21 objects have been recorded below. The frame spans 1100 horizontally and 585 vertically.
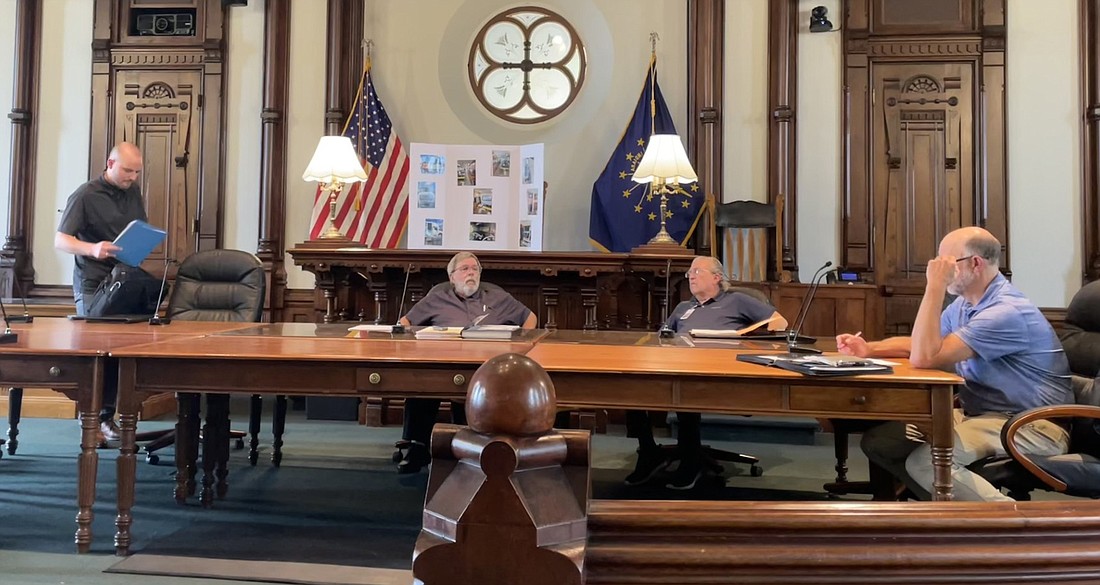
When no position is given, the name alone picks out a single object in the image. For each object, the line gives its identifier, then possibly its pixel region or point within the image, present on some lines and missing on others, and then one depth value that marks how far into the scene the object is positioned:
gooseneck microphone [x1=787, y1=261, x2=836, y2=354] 2.48
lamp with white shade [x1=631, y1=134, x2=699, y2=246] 4.58
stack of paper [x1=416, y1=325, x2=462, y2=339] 2.89
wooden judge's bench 4.59
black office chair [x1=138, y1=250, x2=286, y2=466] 3.64
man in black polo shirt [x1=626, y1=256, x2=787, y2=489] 3.27
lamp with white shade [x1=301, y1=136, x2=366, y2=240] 4.68
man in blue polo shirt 2.15
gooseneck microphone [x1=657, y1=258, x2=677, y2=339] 3.18
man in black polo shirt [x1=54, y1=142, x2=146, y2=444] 3.74
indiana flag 5.53
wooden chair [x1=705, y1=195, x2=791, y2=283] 5.38
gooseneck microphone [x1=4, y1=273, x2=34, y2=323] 3.28
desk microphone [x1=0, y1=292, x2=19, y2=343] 2.45
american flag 5.61
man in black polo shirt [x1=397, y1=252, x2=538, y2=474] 3.62
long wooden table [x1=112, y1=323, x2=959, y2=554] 2.02
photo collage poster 5.47
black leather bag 3.58
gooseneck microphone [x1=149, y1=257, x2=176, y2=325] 3.19
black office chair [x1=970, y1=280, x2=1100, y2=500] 2.01
